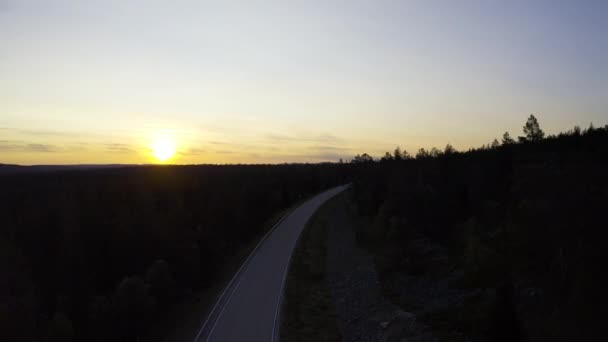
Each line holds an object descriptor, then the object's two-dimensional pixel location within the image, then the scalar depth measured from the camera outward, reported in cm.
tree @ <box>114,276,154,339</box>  2353
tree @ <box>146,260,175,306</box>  2685
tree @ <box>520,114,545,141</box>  3378
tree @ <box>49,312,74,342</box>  1942
